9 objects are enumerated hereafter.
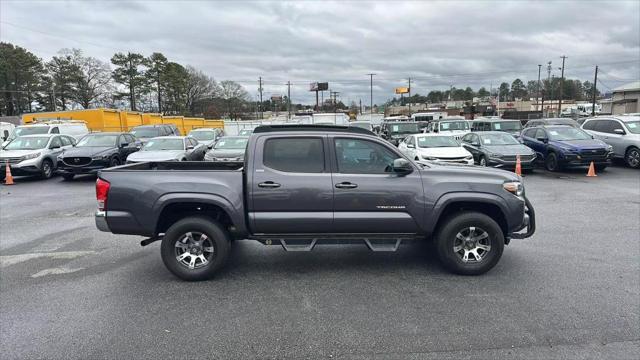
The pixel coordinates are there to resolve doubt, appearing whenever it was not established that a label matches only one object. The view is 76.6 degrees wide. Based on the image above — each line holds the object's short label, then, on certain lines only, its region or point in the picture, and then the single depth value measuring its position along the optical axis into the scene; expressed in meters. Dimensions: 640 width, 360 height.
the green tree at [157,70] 68.31
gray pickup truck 4.69
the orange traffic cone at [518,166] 13.06
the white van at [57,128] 17.97
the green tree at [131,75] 65.69
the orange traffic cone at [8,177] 13.53
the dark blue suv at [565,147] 13.52
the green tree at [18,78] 62.53
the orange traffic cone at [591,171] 13.23
